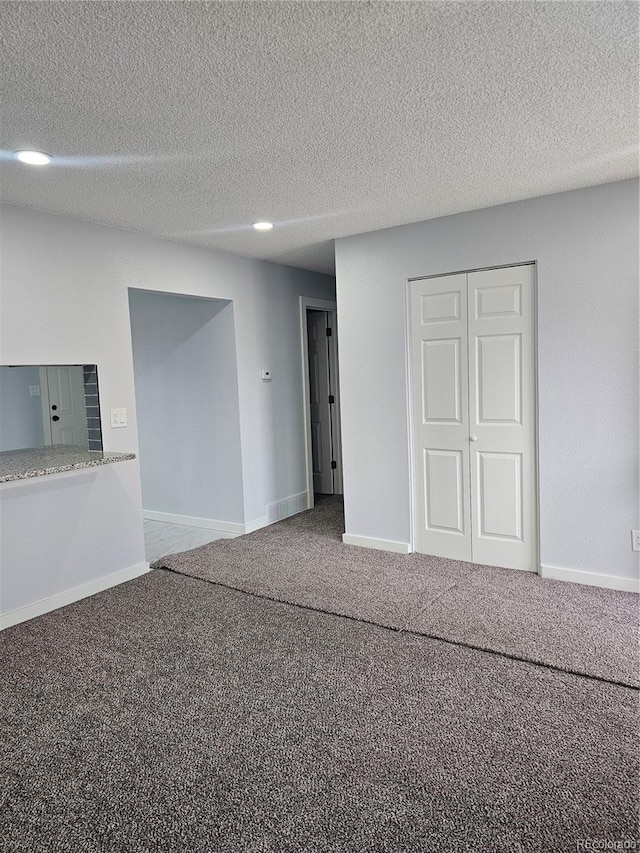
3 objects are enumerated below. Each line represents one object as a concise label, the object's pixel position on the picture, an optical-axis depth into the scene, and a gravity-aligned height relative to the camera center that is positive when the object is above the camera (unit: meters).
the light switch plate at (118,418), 3.88 -0.17
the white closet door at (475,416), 3.72 -0.26
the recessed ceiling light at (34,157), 2.56 +1.06
